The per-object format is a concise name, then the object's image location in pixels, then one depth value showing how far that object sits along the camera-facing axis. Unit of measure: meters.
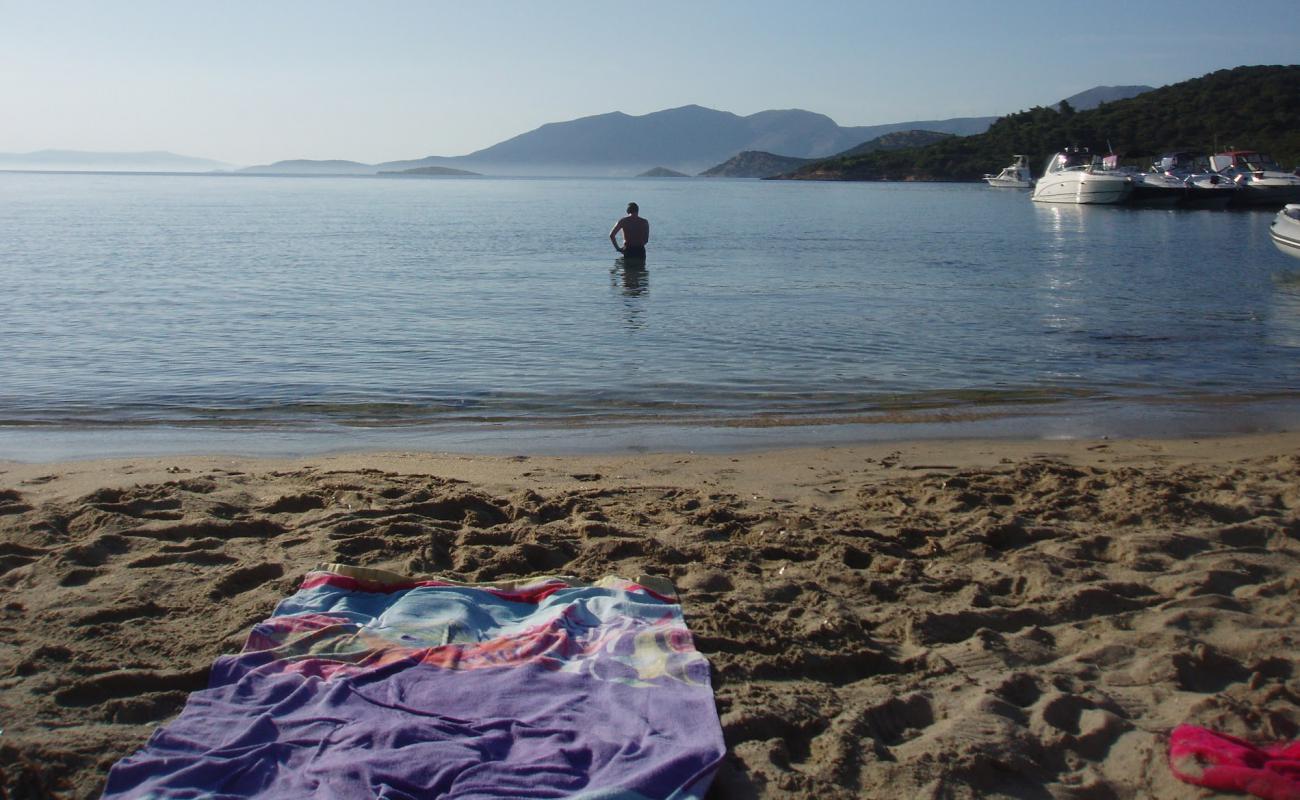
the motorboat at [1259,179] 45.28
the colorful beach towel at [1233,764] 3.08
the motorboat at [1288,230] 21.73
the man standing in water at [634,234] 21.73
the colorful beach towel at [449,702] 3.16
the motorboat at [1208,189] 47.16
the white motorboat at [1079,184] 51.25
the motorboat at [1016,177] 82.00
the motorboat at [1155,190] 48.72
